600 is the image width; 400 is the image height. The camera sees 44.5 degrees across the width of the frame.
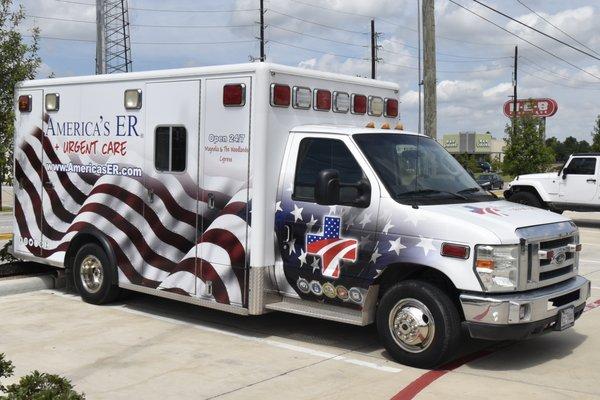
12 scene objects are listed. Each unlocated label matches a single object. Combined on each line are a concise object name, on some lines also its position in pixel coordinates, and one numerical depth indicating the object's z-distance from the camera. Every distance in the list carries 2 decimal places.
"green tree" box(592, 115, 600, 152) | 65.88
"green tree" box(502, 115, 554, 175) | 35.06
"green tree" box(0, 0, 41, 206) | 10.25
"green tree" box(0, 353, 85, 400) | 3.75
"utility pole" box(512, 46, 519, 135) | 52.40
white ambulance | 6.07
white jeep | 18.70
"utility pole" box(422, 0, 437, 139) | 14.84
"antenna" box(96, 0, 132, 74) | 18.69
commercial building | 115.88
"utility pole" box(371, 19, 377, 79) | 47.79
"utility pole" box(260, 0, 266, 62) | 41.43
